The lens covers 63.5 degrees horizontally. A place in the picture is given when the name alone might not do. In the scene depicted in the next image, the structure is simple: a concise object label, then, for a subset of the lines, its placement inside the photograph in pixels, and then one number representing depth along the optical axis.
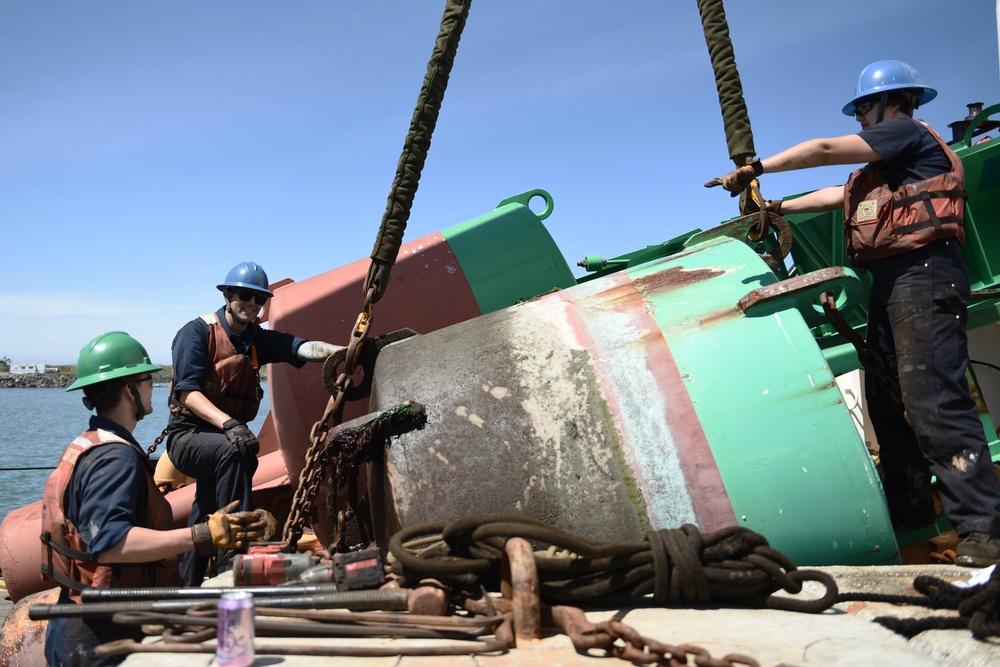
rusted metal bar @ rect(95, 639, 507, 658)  1.83
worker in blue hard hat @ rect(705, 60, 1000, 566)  2.58
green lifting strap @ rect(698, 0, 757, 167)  3.04
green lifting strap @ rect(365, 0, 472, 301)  3.21
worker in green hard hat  2.53
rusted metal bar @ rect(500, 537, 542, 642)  1.91
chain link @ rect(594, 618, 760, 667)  1.64
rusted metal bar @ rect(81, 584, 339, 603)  2.17
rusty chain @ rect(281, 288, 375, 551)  2.78
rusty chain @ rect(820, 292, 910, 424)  2.83
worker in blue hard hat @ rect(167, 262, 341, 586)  3.88
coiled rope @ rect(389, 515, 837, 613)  2.05
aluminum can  1.74
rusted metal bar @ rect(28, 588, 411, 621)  2.05
